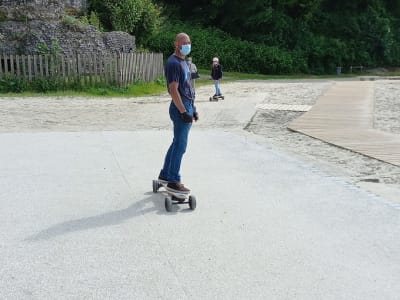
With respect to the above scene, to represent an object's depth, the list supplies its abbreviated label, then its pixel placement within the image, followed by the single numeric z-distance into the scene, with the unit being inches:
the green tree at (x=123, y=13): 1161.4
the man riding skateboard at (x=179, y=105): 236.8
